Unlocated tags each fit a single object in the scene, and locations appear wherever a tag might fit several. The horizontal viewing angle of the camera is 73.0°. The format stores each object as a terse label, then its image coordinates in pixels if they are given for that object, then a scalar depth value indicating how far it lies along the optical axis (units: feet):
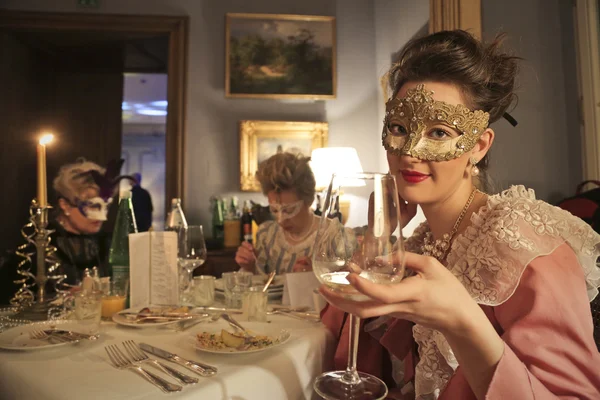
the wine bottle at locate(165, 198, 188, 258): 4.51
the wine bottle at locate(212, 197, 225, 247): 10.85
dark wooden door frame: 11.28
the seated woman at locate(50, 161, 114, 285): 7.60
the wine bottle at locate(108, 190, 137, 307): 4.44
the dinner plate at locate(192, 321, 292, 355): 2.86
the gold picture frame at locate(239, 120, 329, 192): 11.39
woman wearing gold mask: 1.88
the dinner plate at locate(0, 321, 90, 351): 3.02
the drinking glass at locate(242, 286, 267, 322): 3.89
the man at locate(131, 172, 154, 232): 11.01
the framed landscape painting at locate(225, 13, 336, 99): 11.53
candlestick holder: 4.14
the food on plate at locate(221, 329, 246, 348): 3.01
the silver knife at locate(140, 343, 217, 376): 2.57
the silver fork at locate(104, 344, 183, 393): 2.35
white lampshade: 9.80
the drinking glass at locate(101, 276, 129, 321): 4.05
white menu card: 4.17
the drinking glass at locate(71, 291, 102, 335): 3.63
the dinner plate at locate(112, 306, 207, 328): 3.53
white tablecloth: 2.39
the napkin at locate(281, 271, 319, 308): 4.38
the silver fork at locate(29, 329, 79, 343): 3.14
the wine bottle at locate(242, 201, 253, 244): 10.16
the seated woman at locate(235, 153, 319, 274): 7.25
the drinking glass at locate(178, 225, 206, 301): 4.52
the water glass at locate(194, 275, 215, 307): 4.66
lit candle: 4.11
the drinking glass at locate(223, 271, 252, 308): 4.44
